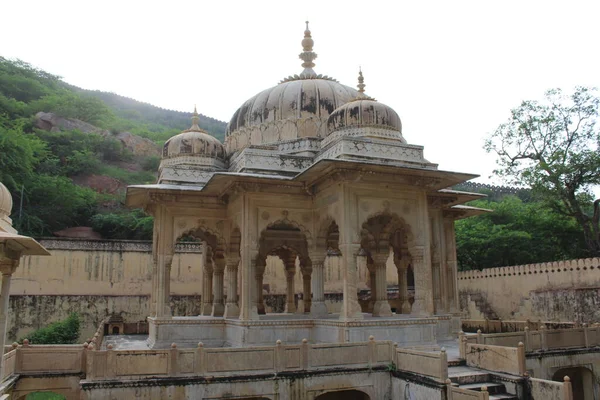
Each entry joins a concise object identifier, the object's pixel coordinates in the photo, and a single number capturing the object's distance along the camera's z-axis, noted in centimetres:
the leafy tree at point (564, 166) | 2158
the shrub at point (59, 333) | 1781
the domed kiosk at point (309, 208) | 1178
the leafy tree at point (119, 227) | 3155
